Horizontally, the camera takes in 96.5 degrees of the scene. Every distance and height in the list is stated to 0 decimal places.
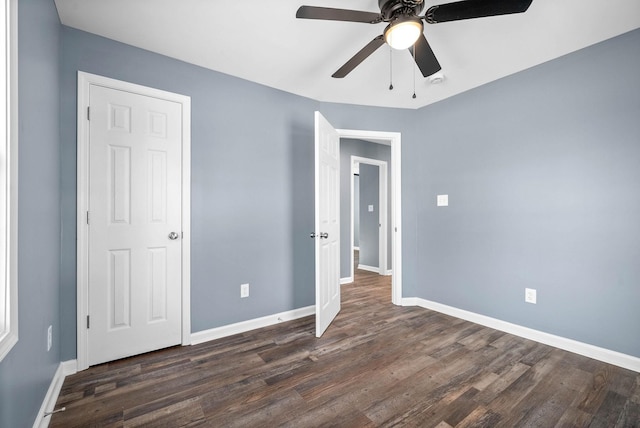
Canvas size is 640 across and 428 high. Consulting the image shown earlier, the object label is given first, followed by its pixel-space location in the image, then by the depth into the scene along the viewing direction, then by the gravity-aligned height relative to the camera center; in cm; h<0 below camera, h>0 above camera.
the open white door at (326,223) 262 -6
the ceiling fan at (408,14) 141 +106
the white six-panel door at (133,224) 212 -6
